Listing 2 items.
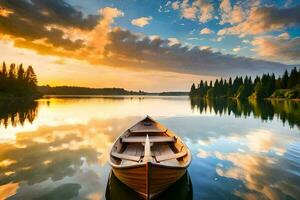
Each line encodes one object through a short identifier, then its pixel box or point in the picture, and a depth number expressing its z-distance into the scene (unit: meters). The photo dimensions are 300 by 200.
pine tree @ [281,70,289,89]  76.42
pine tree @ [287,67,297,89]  73.38
